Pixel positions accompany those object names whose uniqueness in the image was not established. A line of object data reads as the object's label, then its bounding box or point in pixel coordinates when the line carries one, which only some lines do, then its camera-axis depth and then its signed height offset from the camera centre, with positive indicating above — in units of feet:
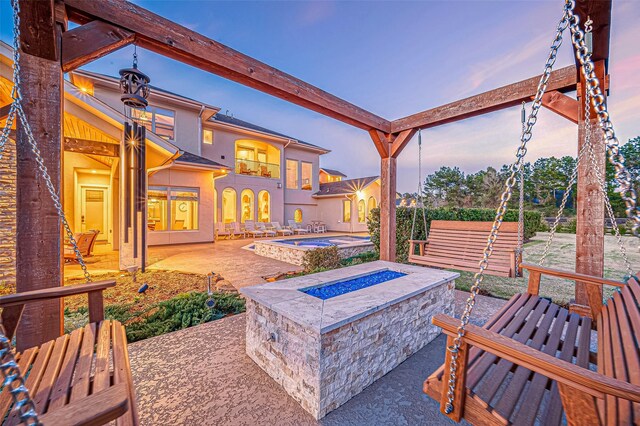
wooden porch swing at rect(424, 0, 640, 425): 3.43 -2.52
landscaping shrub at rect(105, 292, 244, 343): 11.17 -5.00
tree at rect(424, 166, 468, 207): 92.38 +9.39
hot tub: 25.14 -4.02
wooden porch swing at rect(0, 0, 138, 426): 2.97 -2.88
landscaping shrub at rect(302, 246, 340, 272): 22.08 -4.06
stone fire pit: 6.67 -3.66
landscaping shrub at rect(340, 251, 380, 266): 24.36 -4.66
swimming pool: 32.78 -4.05
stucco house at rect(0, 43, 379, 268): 21.44 +5.49
